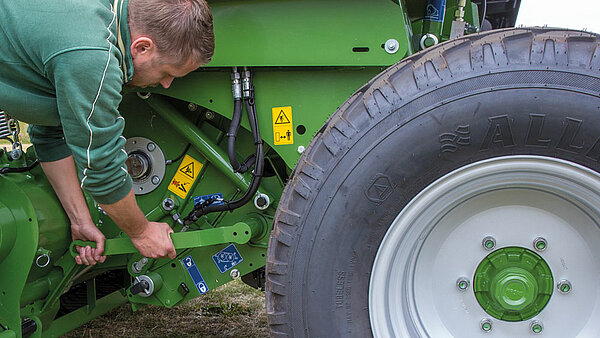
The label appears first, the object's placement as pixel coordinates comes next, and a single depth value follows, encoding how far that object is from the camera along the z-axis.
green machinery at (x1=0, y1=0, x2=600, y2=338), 1.39
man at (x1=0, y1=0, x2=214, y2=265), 1.37
